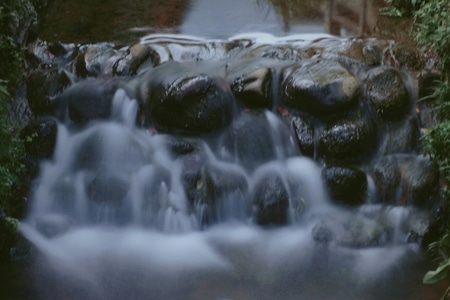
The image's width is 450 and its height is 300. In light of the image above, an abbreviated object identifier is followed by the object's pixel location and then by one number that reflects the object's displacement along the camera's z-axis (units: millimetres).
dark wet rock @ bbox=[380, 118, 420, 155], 12703
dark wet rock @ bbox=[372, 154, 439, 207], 12000
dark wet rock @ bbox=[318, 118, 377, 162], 12586
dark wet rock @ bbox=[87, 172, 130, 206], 12594
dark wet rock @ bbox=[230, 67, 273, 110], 13109
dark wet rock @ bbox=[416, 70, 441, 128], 12812
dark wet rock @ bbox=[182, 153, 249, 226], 12391
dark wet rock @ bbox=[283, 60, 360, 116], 12750
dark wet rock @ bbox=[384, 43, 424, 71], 13504
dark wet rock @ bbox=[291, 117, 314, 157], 12828
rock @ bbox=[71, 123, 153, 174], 12977
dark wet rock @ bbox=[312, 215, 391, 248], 11734
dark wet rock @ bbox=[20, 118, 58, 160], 13047
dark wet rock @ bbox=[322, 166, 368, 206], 12398
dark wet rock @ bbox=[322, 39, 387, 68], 13727
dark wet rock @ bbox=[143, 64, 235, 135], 12875
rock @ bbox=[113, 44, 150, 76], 13781
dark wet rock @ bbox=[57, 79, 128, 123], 13391
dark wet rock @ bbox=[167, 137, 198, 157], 12891
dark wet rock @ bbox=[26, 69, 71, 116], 13398
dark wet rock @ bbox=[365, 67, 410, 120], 12820
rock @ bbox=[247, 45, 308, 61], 14219
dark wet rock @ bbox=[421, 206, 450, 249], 11687
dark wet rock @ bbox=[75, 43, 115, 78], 13734
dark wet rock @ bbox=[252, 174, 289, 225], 12391
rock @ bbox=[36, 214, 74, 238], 12277
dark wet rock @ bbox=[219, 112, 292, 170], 12945
